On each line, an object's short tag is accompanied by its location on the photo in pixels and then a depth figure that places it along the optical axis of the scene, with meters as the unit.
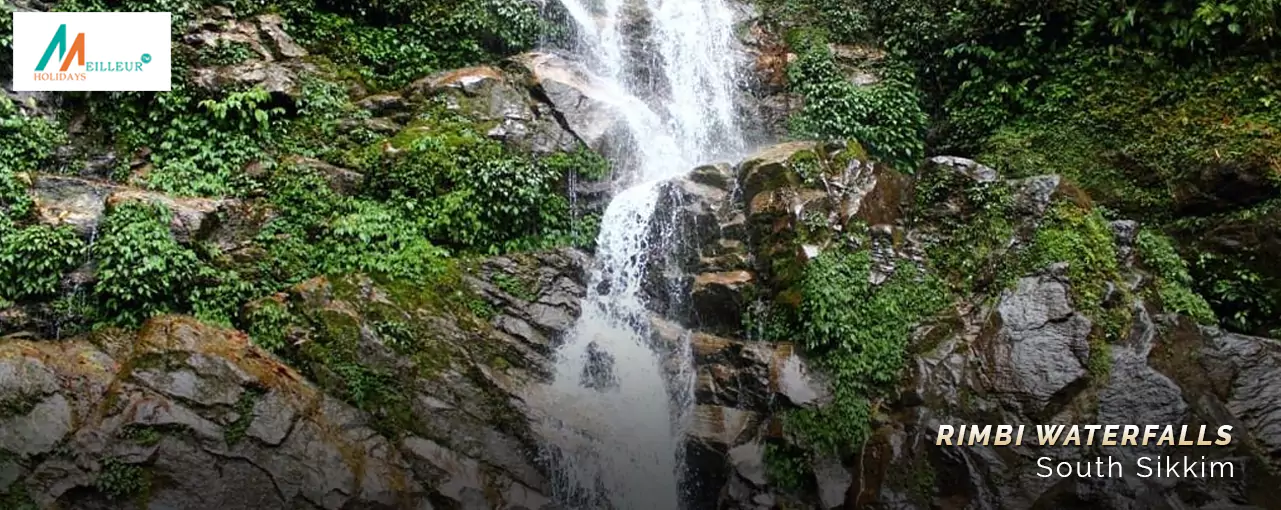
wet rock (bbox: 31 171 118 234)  9.37
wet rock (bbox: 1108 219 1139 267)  9.43
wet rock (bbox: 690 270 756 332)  10.00
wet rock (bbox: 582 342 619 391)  9.96
